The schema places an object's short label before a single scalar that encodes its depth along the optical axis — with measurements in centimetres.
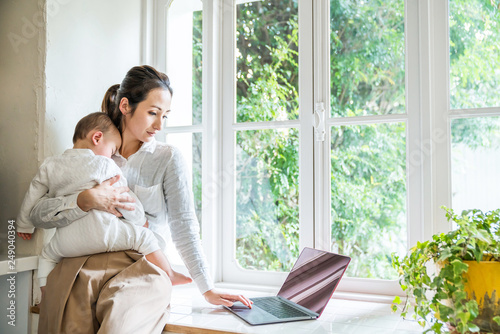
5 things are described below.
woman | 133
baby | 143
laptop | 145
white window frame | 162
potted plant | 109
